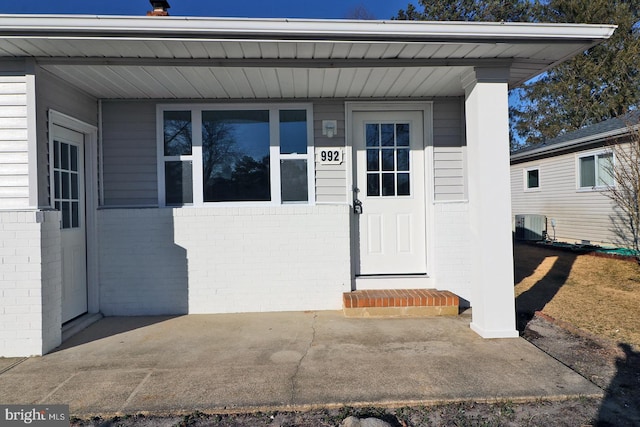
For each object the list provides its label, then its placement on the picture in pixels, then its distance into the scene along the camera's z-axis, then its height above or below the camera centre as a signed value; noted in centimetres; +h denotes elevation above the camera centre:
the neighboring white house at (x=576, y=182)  923 +74
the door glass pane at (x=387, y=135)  511 +102
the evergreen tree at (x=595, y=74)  1812 +693
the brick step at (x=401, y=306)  453 -115
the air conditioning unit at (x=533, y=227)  1170 -59
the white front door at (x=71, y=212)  416 +4
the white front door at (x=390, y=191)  506 +26
